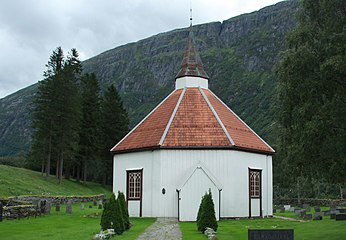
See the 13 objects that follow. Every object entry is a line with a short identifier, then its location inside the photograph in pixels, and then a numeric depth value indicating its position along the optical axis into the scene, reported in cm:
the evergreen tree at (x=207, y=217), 1709
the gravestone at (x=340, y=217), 2255
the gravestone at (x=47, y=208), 2577
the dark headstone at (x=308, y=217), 2469
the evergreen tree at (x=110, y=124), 5321
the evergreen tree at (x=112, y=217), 1647
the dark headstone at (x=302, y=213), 2563
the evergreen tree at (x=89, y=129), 4991
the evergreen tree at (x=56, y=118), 4375
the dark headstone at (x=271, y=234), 1231
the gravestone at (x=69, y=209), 2673
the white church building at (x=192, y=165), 2372
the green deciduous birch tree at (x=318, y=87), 1436
